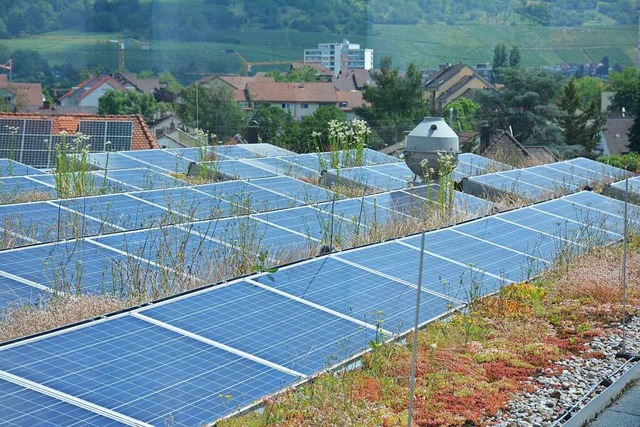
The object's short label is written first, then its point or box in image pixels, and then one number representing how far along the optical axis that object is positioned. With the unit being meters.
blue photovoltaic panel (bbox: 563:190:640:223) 15.78
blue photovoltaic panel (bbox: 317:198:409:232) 12.94
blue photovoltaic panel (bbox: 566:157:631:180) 22.17
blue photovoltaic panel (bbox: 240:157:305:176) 20.00
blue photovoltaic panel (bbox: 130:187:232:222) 12.98
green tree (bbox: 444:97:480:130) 69.74
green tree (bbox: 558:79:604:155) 58.06
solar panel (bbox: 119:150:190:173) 20.35
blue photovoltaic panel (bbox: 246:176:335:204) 15.32
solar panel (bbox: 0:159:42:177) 17.09
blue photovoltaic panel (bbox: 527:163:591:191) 19.86
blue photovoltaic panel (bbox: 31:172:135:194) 15.59
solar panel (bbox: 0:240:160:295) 8.98
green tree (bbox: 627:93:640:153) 56.00
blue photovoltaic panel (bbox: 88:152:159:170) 19.78
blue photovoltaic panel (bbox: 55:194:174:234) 12.05
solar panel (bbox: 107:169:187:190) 16.92
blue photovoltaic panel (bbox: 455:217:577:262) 12.17
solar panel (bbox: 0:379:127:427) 5.62
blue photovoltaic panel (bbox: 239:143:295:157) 25.25
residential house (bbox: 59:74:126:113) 115.00
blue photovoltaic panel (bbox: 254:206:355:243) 12.01
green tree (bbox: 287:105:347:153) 41.75
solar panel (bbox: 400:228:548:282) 11.02
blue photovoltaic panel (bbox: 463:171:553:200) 17.84
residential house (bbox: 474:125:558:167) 26.15
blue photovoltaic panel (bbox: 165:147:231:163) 20.89
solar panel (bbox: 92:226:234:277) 10.05
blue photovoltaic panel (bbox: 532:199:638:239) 13.59
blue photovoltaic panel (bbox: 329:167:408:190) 17.83
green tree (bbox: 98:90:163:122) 91.56
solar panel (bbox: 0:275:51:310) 8.39
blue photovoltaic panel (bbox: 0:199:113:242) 10.95
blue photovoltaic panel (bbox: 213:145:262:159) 23.89
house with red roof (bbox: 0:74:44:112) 89.01
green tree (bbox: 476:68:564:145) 50.47
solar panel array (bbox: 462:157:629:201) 18.03
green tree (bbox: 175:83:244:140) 69.31
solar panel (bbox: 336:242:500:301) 9.95
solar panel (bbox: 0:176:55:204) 14.48
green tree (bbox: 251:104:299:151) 51.94
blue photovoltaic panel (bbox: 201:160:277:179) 18.98
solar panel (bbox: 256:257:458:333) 8.64
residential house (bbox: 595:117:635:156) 71.14
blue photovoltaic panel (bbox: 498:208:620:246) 13.24
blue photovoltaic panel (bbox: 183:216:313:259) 10.91
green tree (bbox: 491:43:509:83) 145.69
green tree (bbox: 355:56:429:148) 73.00
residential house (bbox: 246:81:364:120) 121.81
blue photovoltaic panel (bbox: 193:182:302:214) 14.05
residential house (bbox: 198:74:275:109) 117.55
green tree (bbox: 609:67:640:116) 99.25
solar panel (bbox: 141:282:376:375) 7.41
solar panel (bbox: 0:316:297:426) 6.16
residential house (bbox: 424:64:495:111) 120.19
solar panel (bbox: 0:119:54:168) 23.89
